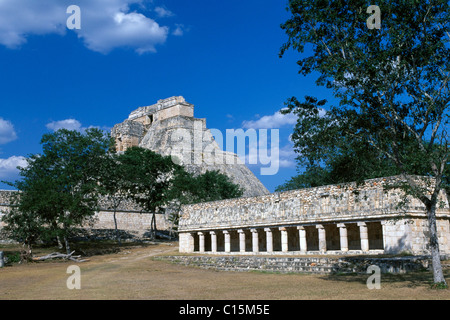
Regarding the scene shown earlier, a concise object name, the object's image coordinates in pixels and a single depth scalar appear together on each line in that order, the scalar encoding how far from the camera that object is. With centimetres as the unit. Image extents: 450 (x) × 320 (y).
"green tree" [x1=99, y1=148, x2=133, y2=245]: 3818
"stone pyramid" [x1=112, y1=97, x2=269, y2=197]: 7188
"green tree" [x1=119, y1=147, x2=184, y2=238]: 4222
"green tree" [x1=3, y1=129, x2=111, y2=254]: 3042
